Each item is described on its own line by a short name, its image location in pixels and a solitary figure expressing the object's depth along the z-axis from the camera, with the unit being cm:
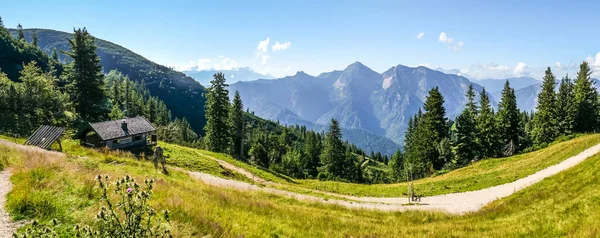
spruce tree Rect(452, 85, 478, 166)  6022
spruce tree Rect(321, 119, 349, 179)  8925
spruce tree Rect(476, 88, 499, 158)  6050
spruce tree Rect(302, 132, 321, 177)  10644
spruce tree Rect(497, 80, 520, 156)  6331
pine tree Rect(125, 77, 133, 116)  9497
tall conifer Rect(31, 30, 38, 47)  18569
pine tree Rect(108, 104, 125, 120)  6202
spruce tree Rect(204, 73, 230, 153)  6119
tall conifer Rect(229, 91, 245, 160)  6781
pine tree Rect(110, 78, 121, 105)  10344
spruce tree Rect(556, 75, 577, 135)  6141
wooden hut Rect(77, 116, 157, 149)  4066
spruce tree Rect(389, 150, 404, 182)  10531
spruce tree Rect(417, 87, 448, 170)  6094
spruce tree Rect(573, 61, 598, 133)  6100
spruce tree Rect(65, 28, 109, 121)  5453
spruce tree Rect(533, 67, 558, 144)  6372
